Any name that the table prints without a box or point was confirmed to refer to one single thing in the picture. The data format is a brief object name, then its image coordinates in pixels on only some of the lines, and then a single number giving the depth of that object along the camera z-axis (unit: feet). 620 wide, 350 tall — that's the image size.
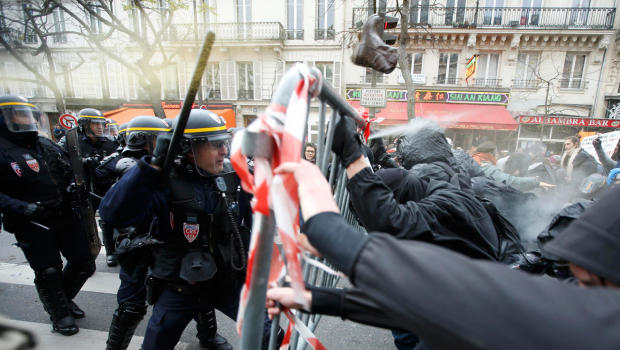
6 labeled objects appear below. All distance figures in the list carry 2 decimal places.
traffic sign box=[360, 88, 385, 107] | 24.23
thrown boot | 4.64
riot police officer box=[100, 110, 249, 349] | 6.12
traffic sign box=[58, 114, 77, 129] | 20.10
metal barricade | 2.63
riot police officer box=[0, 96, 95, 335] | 9.27
